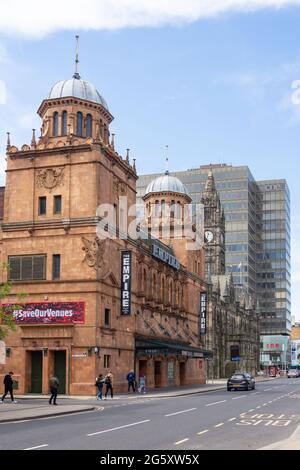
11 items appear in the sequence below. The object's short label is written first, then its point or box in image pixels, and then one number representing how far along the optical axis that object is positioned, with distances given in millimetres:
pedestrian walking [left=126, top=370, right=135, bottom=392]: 49781
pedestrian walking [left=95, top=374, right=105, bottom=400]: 42312
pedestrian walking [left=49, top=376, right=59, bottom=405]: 34953
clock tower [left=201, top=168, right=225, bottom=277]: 145500
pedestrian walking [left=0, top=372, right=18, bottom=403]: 37719
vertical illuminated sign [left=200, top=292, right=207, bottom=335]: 78625
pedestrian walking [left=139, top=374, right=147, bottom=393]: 49528
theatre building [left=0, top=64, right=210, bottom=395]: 47531
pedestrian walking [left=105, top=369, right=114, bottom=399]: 43850
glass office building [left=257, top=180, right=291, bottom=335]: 194000
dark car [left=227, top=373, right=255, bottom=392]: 57219
